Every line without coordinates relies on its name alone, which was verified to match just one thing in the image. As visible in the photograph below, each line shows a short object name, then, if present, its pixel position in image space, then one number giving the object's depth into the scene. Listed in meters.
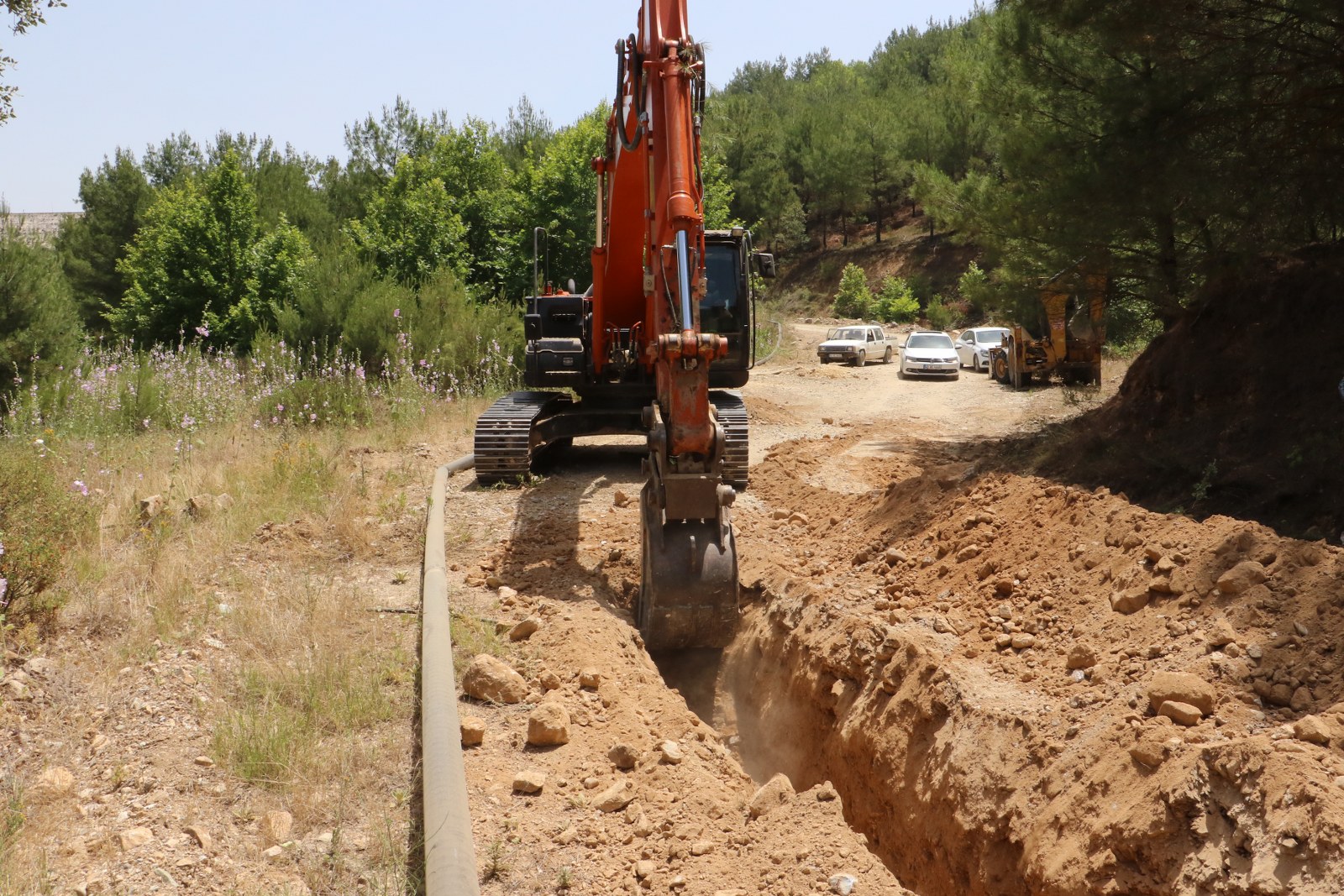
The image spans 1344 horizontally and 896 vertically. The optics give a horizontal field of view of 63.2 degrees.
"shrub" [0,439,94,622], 5.84
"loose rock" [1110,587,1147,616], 5.76
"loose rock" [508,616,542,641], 6.59
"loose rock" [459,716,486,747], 5.16
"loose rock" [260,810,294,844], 4.11
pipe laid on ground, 3.26
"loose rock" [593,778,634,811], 4.70
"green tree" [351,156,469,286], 31.20
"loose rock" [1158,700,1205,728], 4.57
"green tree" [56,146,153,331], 49.62
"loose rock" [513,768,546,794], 4.77
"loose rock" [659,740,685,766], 5.14
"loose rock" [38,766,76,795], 4.20
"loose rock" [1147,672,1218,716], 4.66
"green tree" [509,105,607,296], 31.80
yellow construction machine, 22.38
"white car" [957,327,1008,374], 29.91
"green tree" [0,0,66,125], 9.30
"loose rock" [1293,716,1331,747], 4.07
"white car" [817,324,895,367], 32.44
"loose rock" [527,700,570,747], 5.23
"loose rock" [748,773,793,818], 4.80
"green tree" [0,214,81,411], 15.97
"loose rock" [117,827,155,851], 3.91
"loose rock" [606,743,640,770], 5.14
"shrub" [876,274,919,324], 51.03
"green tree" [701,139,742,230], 36.88
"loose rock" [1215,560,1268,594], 5.30
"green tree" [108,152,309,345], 34.38
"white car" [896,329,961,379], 27.52
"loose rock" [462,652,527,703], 5.71
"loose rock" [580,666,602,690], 5.92
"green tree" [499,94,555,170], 53.89
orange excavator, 6.61
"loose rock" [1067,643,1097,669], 5.50
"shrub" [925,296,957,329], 49.50
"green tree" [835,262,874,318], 53.75
